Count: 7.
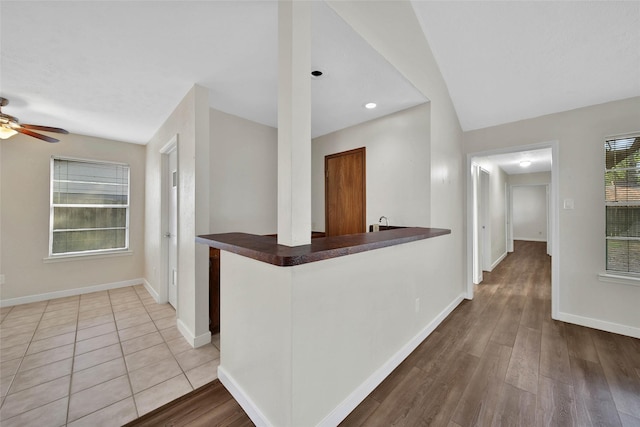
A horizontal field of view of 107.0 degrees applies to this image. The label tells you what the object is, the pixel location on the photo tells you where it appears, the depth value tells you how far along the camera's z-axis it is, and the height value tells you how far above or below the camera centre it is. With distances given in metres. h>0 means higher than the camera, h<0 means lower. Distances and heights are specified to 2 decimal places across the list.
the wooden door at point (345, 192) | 3.29 +0.34
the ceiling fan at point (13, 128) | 2.40 +0.90
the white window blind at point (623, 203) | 2.39 +0.12
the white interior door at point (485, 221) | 4.60 -0.12
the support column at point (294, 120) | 1.22 +0.50
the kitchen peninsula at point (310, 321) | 1.18 -0.64
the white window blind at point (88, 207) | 3.59 +0.13
